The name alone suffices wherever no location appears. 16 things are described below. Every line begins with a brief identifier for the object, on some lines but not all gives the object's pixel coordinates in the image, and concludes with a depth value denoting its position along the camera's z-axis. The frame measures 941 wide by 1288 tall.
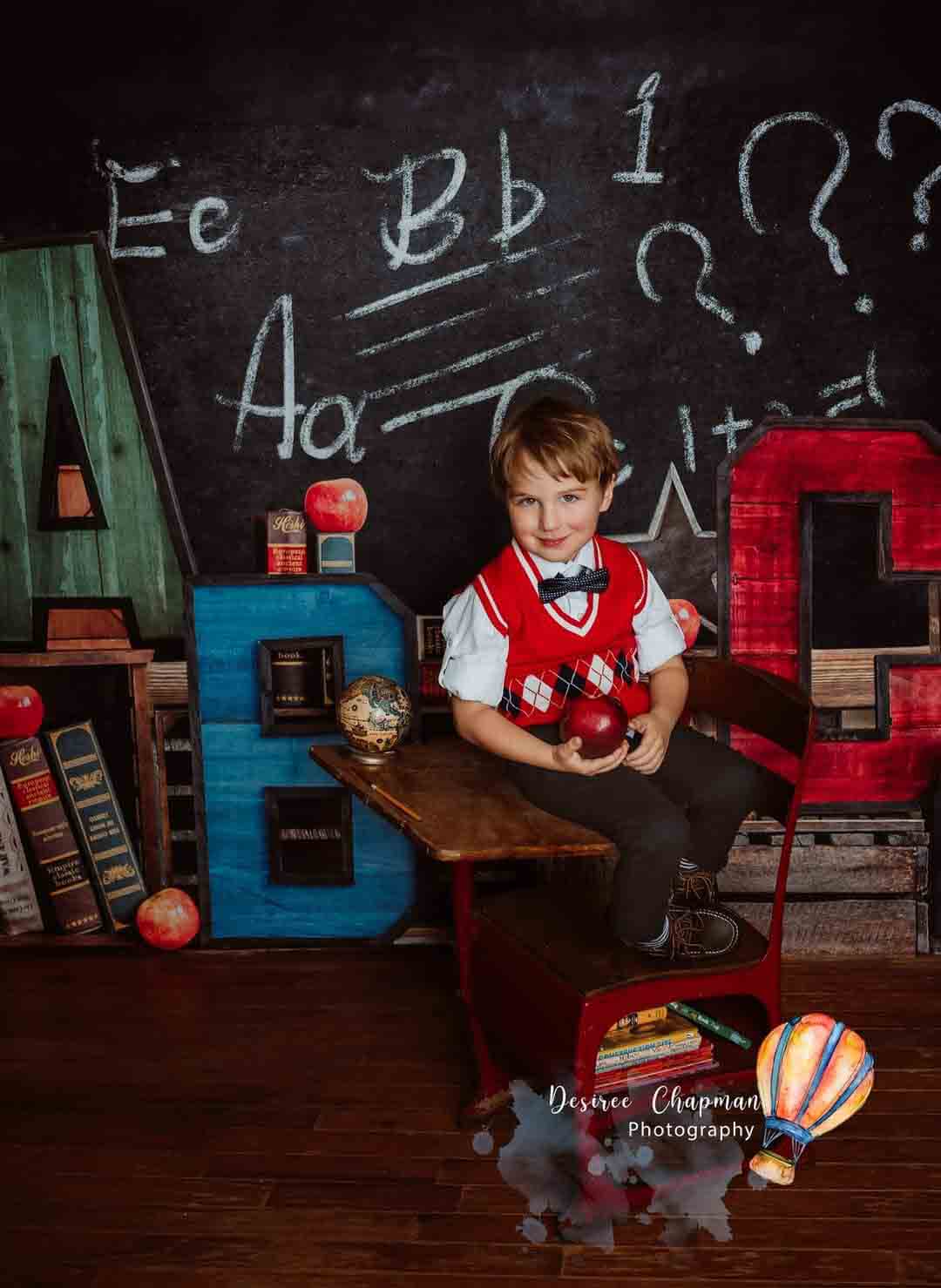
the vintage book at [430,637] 3.30
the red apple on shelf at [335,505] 3.18
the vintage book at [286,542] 3.20
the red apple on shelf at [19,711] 3.36
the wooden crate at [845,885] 3.25
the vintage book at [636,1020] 2.44
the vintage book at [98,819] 3.41
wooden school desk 2.08
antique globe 2.76
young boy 2.31
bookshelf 3.38
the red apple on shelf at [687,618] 3.22
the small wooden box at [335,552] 3.22
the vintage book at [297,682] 3.31
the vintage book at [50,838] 3.38
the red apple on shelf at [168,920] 3.34
